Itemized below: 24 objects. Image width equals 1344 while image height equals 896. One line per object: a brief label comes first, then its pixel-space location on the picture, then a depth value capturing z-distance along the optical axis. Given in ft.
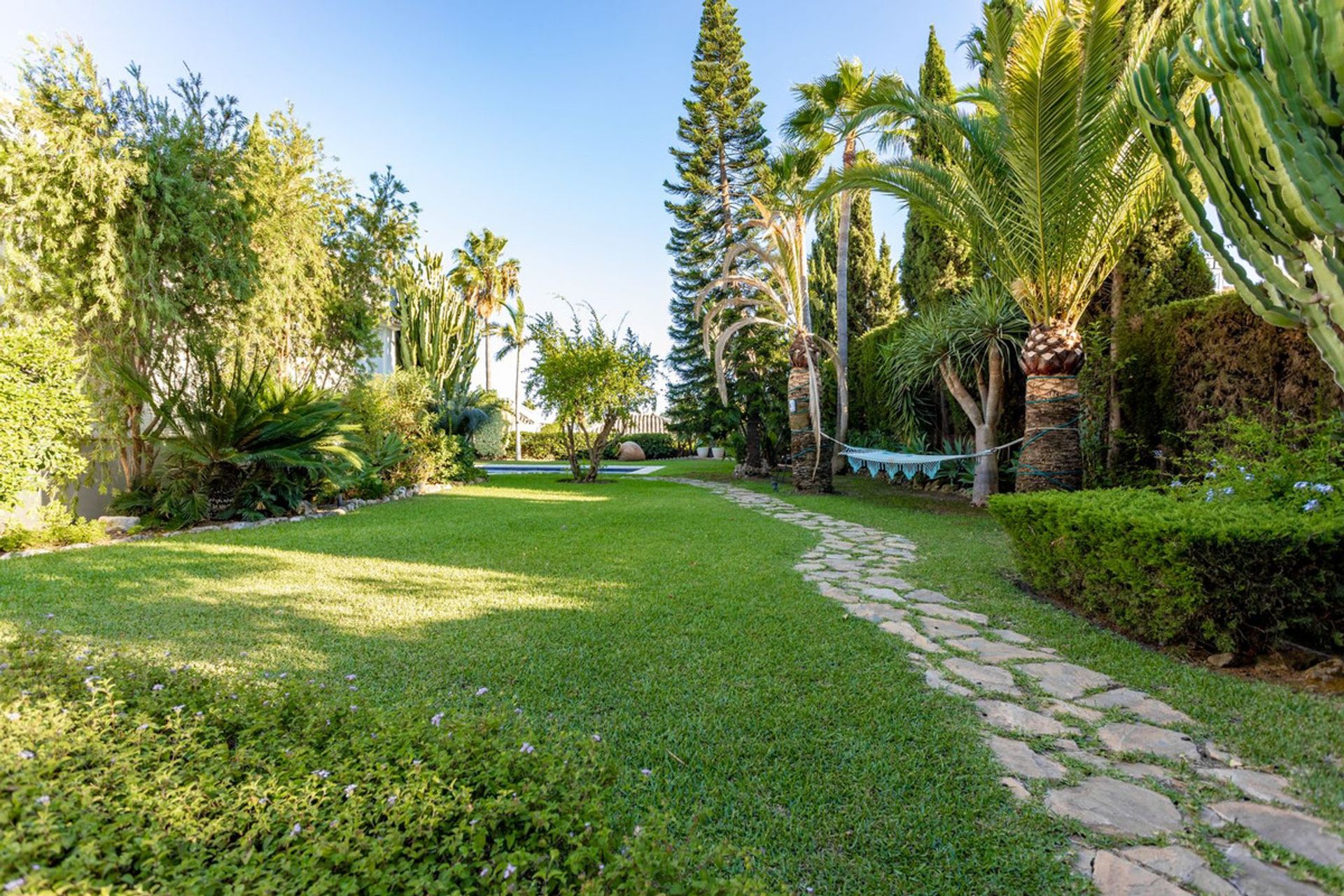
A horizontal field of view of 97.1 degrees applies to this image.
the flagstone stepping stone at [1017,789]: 5.57
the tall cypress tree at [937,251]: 35.73
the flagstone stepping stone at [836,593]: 12.23
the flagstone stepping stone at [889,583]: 13.16
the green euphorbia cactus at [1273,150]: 7.57
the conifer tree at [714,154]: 51.19
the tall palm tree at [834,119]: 29.86
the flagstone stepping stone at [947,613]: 11.01
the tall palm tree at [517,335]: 80.18
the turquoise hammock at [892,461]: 22.40
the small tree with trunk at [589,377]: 36.60
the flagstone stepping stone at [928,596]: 12.21
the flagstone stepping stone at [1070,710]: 7.20
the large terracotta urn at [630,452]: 69.82
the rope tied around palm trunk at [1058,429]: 19.04
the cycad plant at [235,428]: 20.53
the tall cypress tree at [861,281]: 49.80
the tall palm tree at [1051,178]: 16.35
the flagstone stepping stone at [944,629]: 10.14
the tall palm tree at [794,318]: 28.96
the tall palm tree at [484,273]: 78.54
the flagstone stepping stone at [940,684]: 7.88
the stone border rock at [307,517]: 16.88
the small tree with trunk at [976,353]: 24.17
